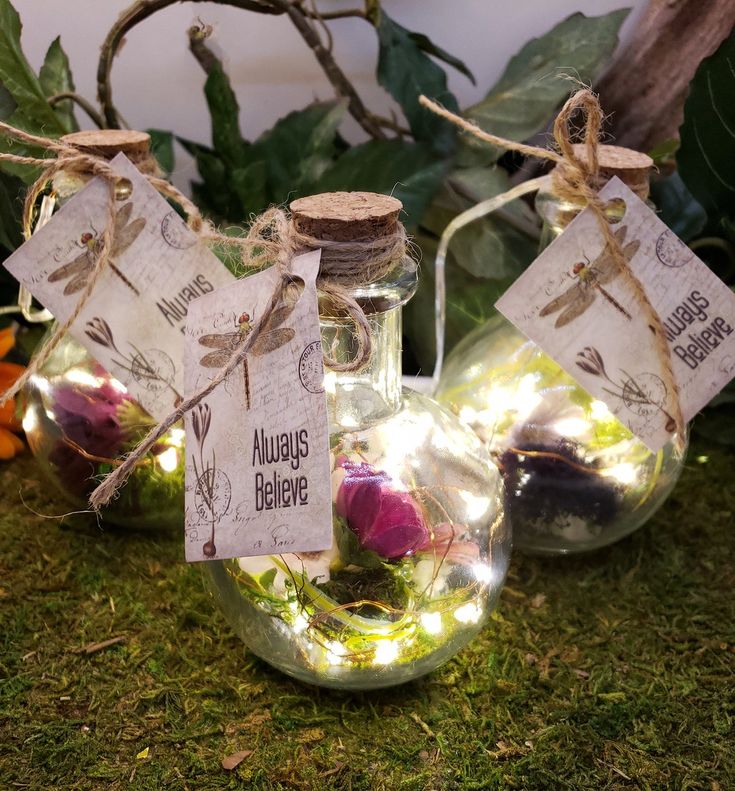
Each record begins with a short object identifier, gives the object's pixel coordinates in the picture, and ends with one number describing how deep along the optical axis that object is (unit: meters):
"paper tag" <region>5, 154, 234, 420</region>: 0.24
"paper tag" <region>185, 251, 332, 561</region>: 0.19
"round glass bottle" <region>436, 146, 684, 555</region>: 0.26
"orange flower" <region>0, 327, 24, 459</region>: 0.34
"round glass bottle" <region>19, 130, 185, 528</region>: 0.27
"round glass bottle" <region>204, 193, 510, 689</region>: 0.20
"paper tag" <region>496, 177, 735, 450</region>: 0.23
